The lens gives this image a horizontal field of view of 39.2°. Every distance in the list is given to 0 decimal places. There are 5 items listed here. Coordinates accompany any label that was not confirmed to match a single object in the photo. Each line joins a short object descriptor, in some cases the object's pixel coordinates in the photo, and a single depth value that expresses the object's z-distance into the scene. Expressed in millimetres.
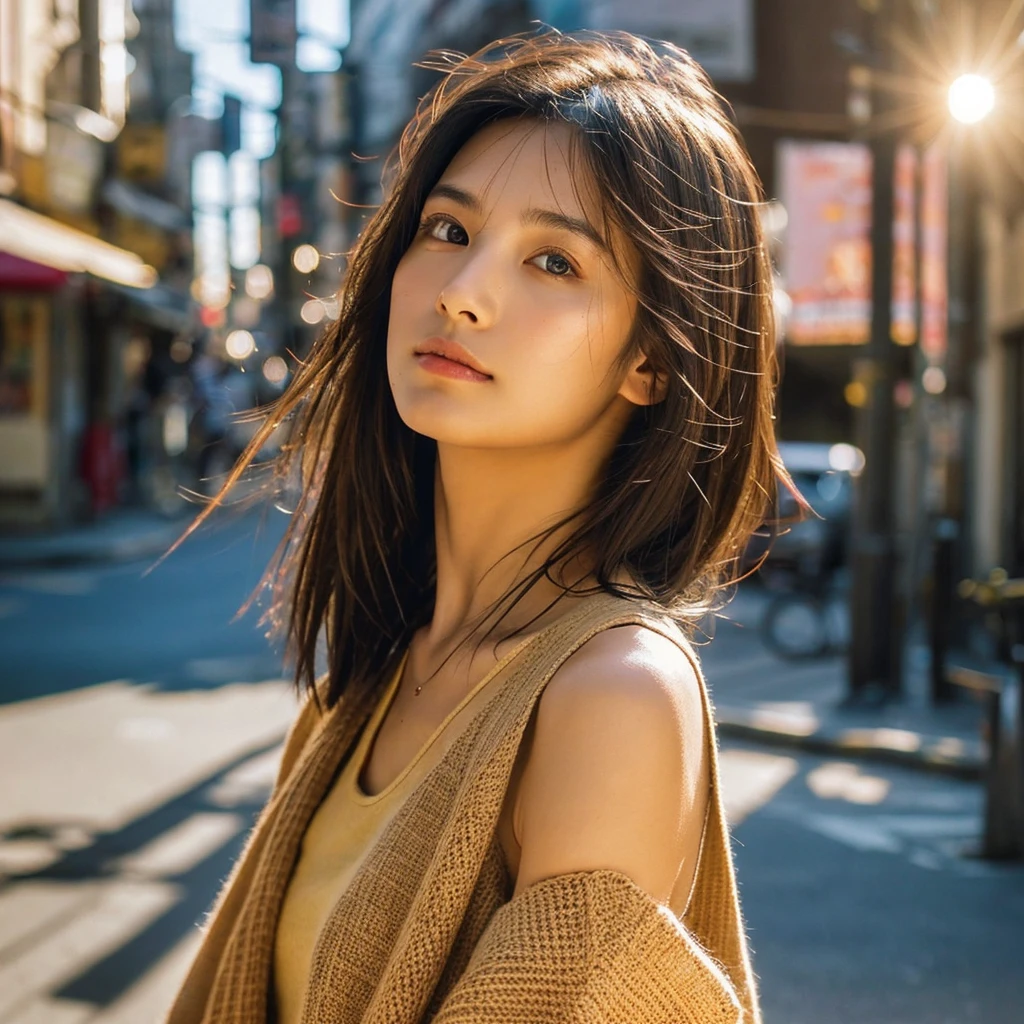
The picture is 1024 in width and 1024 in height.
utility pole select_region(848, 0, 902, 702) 9883
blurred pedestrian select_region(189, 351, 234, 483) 20391
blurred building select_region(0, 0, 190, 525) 17547
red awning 15141
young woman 1167
